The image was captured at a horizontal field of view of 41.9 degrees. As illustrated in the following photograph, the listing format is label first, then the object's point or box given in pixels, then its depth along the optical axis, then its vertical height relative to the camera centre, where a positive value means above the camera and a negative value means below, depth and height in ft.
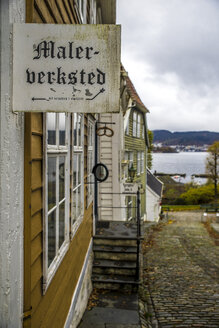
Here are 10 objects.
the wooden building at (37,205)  6.30 -1.30
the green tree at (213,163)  136.85 -1.18
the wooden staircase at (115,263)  23.42 -8.96
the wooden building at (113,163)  32.04 -0.31
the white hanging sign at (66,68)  6.44 +2.13
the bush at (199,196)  138.82 -17.26
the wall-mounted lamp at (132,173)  42.47 -1.88
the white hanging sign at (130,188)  29.91 -2.93
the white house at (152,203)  79.50 -11.89
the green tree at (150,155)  134.89 +2.93
